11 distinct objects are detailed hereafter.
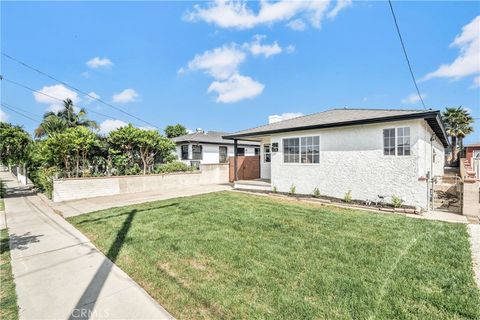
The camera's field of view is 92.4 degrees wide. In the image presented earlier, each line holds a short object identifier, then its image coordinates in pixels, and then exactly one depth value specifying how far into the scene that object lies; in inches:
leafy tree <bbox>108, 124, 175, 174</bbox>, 532.1
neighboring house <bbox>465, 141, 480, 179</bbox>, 977.5
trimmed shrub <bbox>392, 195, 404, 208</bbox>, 308.5
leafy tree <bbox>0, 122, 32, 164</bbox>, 484.7
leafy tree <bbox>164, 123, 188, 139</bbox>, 1587.1
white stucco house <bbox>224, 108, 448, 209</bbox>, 303.4
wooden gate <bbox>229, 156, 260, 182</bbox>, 637.9
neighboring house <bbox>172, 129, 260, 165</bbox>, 799.7
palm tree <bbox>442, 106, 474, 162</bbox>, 1218.7
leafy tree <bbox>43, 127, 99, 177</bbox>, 437.1
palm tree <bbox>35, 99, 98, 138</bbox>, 961.5
